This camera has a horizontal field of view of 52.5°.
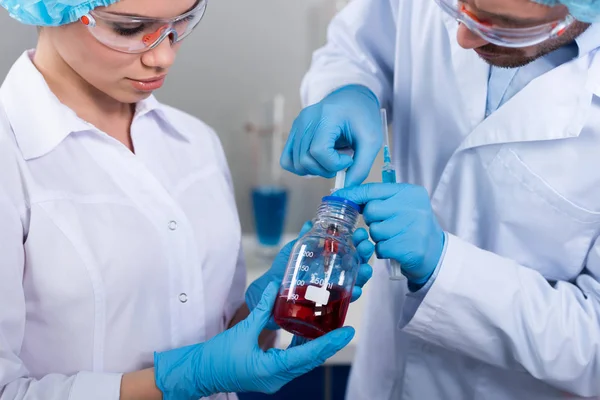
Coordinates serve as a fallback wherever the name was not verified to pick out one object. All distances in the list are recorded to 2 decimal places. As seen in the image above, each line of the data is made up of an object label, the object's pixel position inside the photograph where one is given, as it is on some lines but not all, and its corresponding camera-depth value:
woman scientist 0.99
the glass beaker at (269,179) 2.13
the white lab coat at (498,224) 1.11
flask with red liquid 0.97
